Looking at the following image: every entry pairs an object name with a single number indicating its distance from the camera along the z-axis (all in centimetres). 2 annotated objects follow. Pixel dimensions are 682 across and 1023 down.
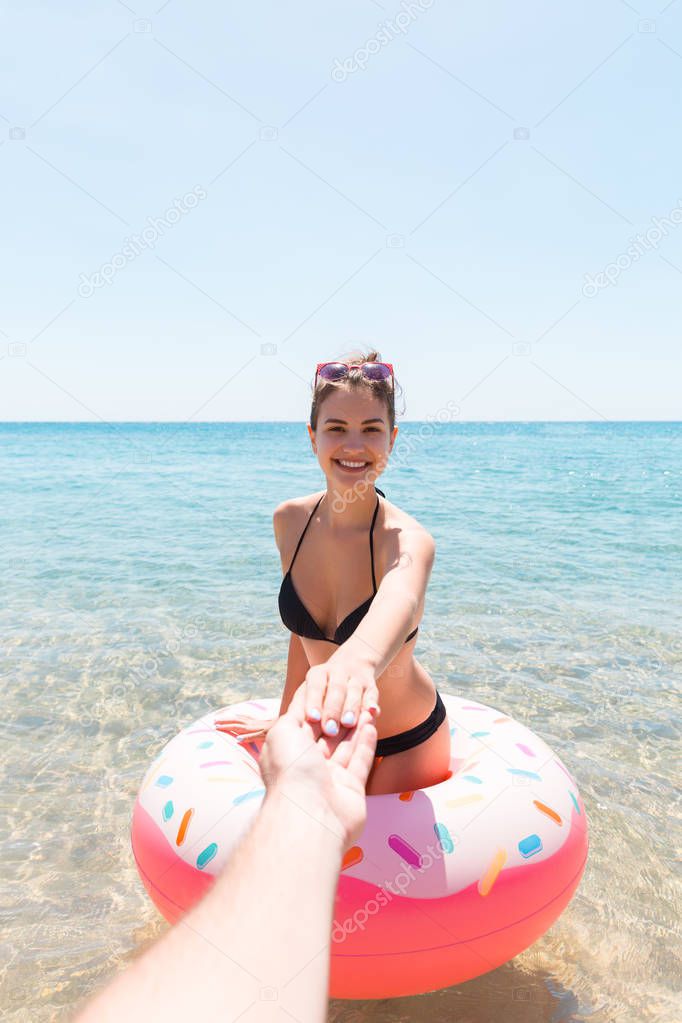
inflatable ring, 236
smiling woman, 292
